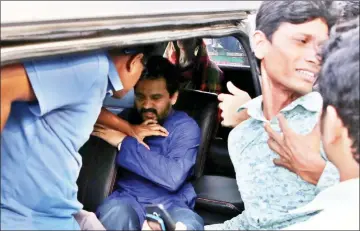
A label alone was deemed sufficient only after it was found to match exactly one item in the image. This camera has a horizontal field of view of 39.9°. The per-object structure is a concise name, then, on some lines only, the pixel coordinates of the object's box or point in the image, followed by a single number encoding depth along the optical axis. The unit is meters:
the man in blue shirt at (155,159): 2.08
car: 1.13
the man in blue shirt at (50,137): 1.26
